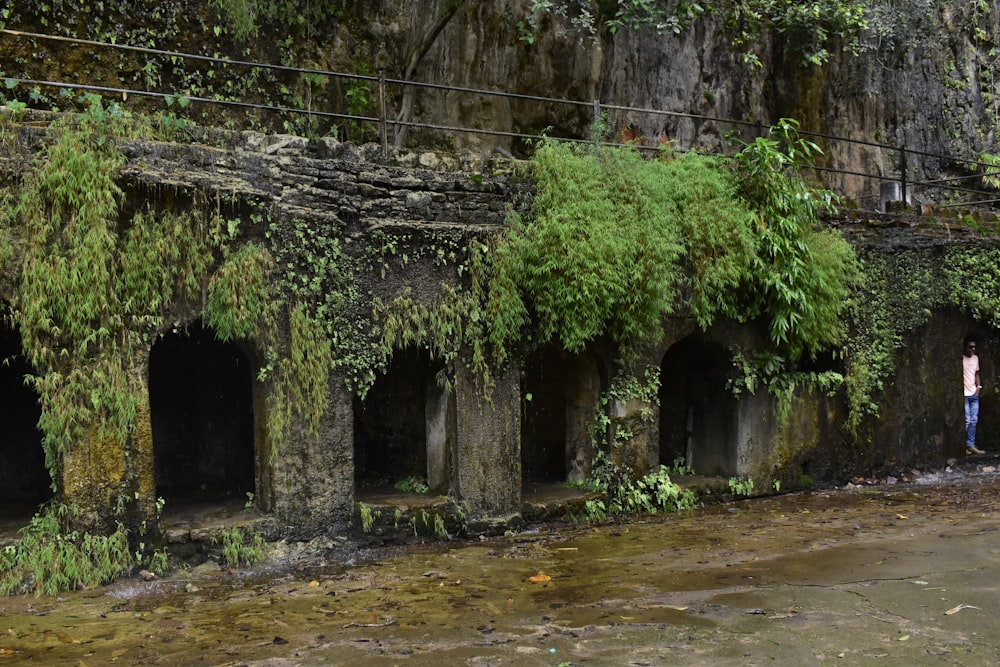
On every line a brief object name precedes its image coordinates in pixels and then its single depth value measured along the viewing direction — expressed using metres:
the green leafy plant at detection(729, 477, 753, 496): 10.66
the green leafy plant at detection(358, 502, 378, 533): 8.41
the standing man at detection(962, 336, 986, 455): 12.39
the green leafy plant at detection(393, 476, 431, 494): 9.44
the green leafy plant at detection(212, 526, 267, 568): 7.71
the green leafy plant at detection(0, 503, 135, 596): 6.92
